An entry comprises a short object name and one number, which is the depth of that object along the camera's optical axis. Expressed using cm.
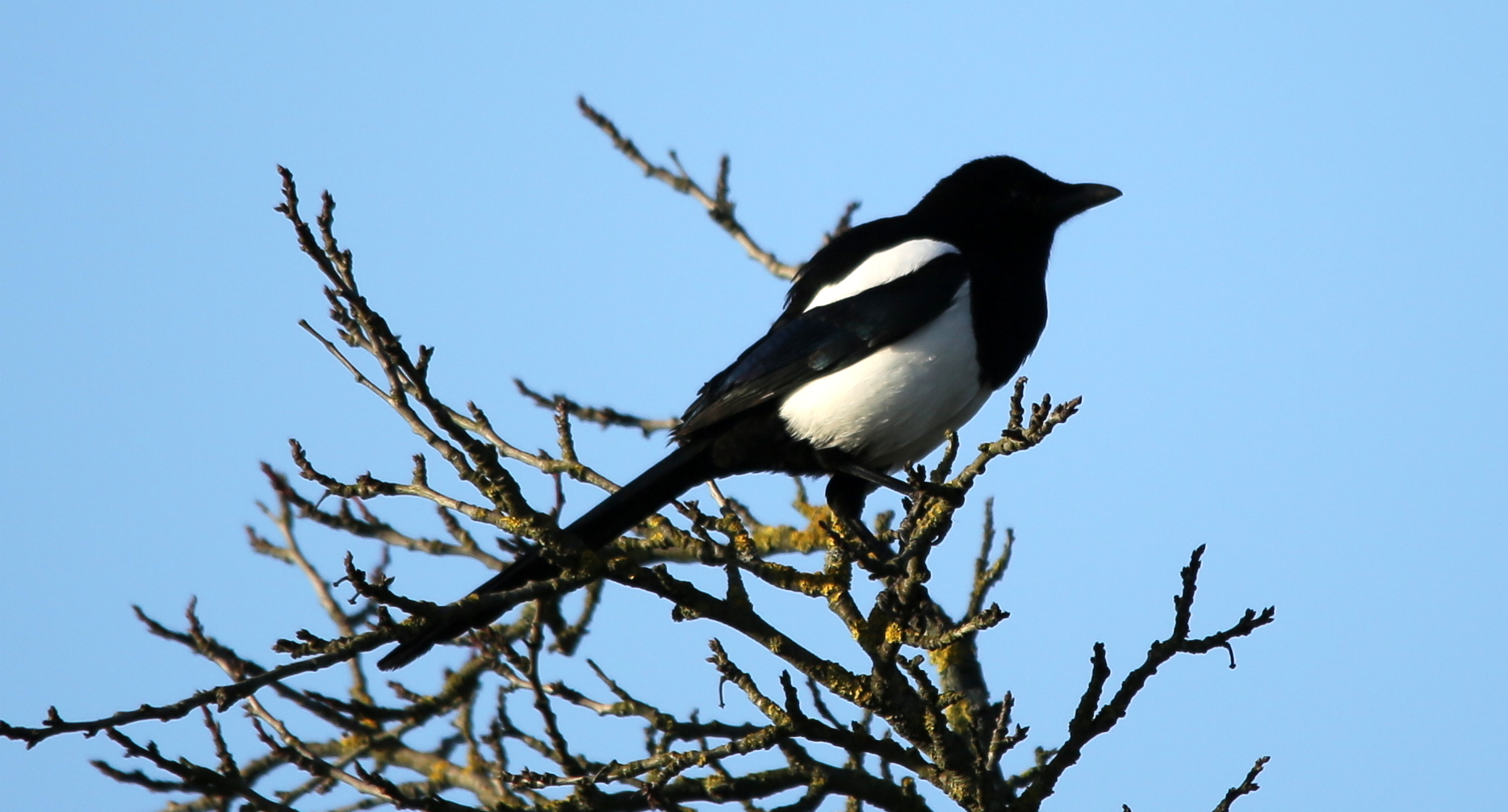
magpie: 865
